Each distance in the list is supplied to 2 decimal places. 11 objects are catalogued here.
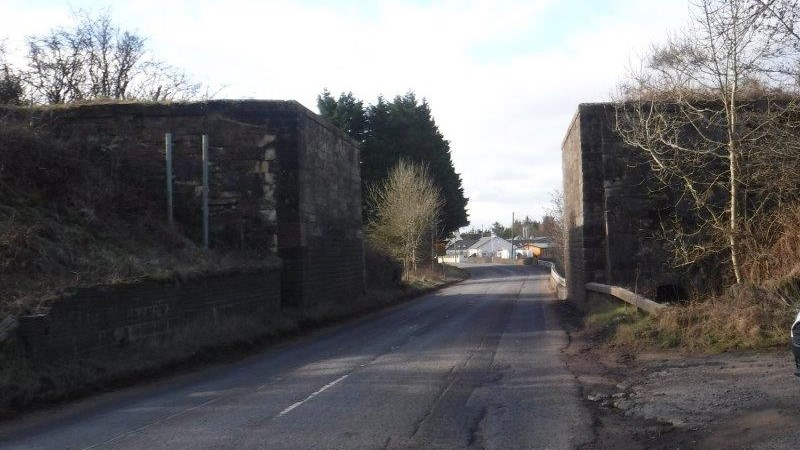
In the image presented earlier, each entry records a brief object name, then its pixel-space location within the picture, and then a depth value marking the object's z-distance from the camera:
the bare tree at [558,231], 61.29
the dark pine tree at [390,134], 57.31
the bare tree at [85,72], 33.97
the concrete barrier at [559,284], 35.86
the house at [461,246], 178.00
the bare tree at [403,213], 49.72
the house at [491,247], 168.21
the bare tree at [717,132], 15.90
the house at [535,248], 126.19
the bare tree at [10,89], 23.42
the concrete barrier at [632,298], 15.57
